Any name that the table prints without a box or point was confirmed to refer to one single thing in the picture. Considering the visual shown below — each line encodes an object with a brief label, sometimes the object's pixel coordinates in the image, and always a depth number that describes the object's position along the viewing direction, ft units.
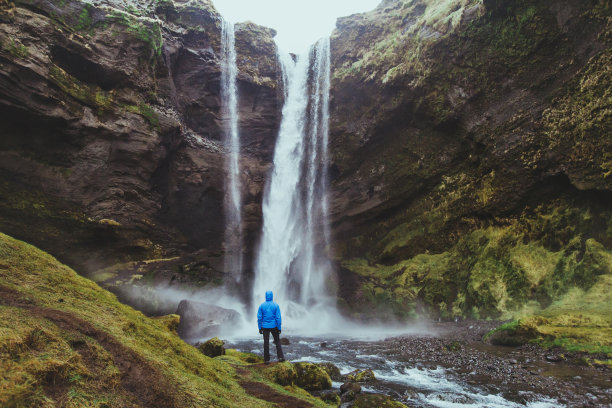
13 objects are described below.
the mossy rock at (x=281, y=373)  19.98
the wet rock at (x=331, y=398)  20.47
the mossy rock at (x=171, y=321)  22.76
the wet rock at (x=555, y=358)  32.83
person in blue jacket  26.50
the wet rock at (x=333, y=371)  28.71
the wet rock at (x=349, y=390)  22.38
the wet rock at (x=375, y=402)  18.70
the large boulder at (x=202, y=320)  57.36
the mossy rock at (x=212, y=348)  27.76
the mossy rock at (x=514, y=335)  40.37
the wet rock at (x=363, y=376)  28.37
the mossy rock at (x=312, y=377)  23.86
